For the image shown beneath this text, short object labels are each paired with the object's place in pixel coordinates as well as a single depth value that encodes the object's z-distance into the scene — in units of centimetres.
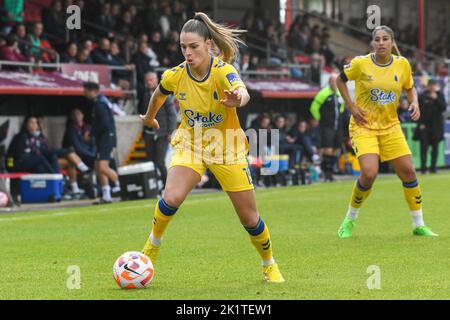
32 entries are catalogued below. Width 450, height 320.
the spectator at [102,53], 2506
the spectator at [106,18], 2812
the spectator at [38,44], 2386
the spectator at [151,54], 2670
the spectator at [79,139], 2221
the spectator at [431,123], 2833
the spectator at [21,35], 2369
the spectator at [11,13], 2459
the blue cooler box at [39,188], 2042
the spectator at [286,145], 2645
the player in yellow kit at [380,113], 1286
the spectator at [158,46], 2789
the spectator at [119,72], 2555
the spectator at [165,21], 3011
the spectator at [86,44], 2416
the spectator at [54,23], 2578
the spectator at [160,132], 2100
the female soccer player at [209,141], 908
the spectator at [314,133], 2866
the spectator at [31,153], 2109
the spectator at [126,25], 2851
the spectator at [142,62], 2606
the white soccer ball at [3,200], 1875
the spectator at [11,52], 2298
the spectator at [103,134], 1998
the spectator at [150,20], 2941
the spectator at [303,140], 2766
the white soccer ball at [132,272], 881
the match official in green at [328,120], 2570
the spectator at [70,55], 2414
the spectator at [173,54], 2758
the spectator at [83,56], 2408
